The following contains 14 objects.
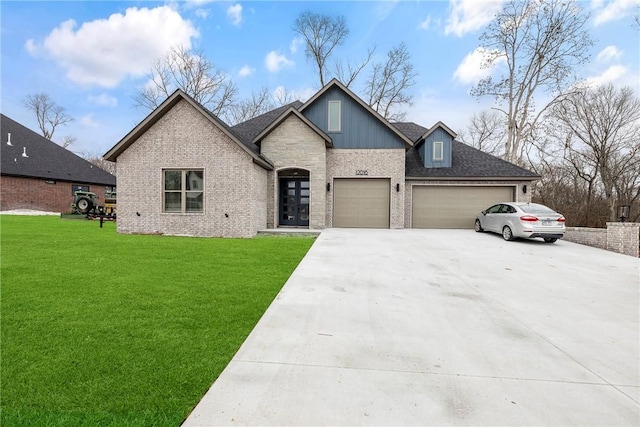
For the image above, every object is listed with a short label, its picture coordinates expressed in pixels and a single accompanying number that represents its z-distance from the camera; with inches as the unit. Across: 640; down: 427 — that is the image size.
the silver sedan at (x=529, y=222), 424.5
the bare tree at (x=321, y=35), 1168.8
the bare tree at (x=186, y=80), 1170.0
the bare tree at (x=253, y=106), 1256.2
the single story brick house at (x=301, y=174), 473.1
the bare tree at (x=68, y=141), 1701.5
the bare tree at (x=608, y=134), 870.4
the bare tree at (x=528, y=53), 829.2
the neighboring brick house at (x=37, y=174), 966.4
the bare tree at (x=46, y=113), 1535.7
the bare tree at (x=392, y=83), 1115.2
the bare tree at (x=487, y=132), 1122.7
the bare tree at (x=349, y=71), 1130.0
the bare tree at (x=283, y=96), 1218.8
